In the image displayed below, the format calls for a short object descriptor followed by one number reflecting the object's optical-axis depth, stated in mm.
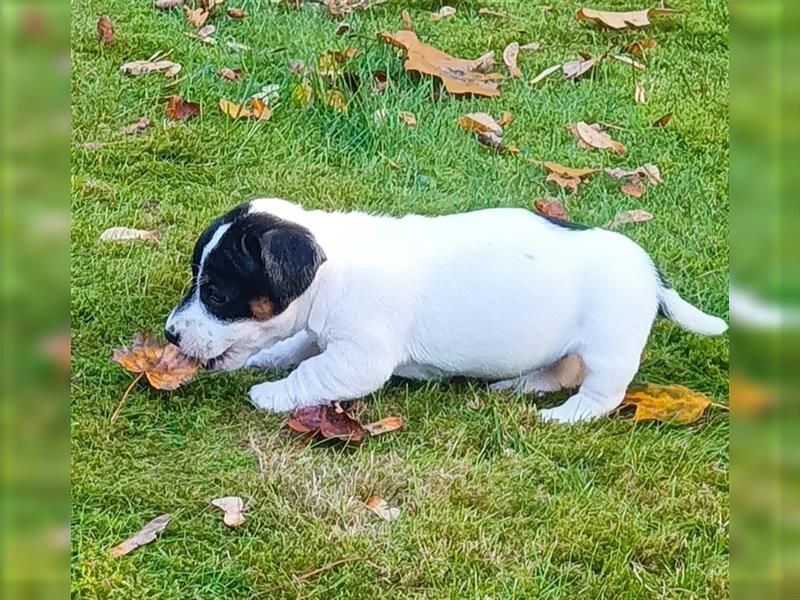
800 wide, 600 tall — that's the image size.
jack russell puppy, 1659
